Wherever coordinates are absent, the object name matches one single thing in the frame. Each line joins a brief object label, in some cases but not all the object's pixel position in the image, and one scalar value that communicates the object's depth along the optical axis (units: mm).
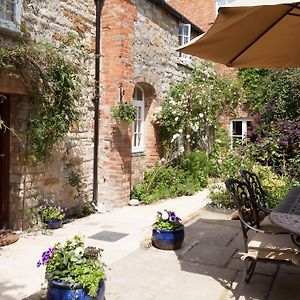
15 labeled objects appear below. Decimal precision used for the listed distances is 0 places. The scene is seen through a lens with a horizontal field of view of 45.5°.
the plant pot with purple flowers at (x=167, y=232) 4836
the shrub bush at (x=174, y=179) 8482
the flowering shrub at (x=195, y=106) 9367
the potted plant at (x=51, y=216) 5906
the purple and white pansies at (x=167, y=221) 4938
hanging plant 7211
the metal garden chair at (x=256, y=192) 4141
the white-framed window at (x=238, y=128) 12820
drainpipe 7309
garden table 2710
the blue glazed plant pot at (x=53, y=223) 5895
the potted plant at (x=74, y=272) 2971
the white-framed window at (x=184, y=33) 10766
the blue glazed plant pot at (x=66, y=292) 2959
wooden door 5535
